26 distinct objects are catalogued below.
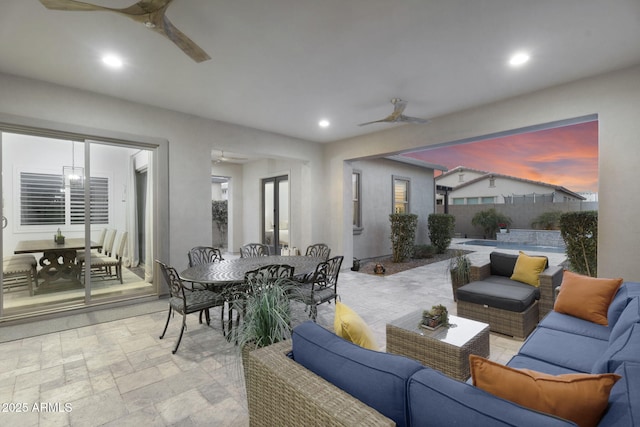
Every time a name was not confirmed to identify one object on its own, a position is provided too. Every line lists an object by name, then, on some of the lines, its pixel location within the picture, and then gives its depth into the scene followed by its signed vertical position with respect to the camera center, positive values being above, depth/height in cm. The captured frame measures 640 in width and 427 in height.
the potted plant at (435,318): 248 -90
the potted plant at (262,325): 164 -63
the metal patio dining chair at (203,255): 436 -62
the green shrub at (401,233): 787 -52
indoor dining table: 470 -79
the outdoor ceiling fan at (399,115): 432 +147
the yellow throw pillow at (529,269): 346 -67
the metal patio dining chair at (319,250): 507 -63
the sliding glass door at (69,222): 437 -10
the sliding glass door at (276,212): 804 +8
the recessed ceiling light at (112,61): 309 +169
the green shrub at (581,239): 421 -39
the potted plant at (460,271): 407 -81
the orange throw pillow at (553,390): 91 -57
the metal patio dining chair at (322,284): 316 -86
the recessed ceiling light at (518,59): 309 +168
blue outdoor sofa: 84 -61
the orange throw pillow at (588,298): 238 -72
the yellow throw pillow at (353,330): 151 -61
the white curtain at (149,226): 480 -17
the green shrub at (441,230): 927 -52
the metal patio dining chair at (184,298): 293 -89
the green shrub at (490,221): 1370 -36
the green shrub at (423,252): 872 -114
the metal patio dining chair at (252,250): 489 -60
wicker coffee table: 210 -99
